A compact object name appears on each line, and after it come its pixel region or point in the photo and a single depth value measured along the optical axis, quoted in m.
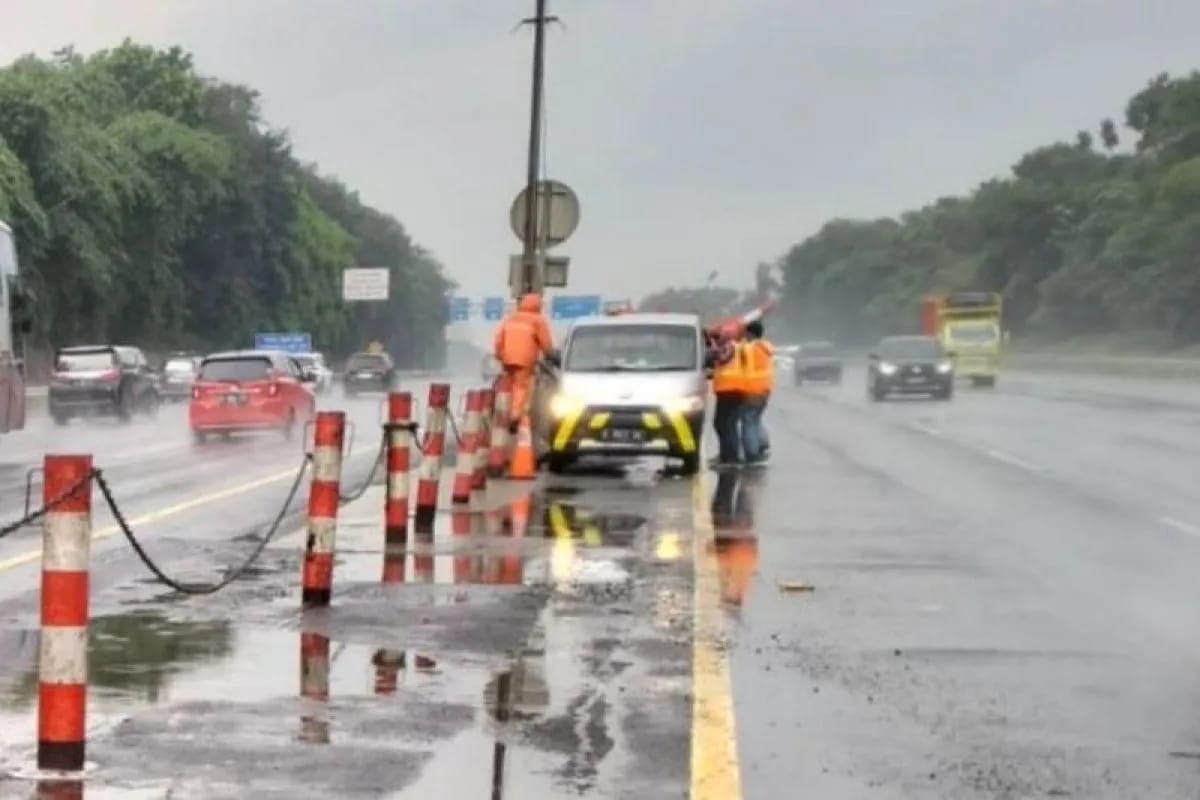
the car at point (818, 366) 83.62
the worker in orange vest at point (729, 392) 25.77
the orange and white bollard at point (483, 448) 20.82
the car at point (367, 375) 75.50
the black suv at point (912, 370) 57.06
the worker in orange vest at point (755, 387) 25.83
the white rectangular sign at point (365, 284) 114.44
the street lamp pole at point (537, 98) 30.76
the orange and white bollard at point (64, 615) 7.47
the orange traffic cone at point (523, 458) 23.50
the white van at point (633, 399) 24.92
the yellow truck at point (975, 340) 69.50
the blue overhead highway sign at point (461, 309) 122.06
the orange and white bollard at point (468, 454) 19.25
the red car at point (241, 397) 37.12
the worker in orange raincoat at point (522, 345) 24.06
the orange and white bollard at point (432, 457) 16.64
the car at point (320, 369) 65.68
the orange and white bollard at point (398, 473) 15.17
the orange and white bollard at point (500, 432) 23.67
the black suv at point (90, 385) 48.31
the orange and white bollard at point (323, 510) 11.85
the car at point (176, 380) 67.06
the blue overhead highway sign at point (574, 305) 87.92
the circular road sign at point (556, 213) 26.94
